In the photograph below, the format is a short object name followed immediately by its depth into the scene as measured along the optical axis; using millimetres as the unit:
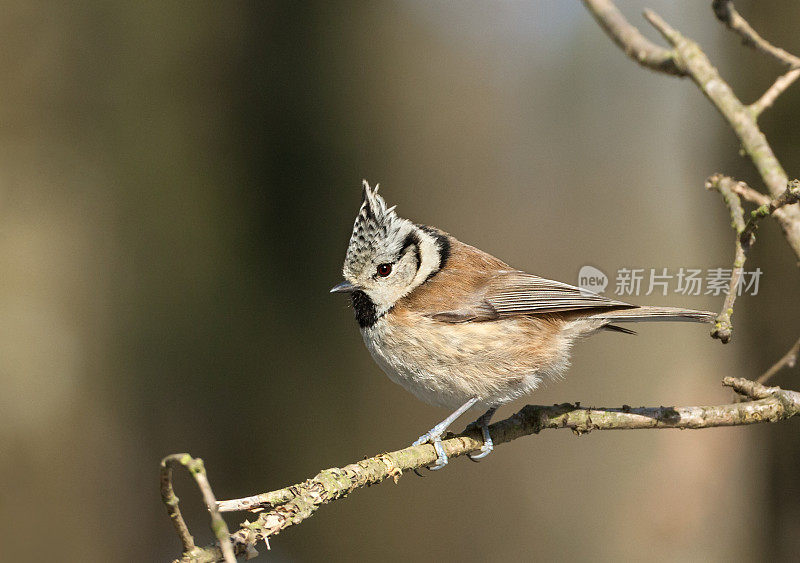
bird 6691
